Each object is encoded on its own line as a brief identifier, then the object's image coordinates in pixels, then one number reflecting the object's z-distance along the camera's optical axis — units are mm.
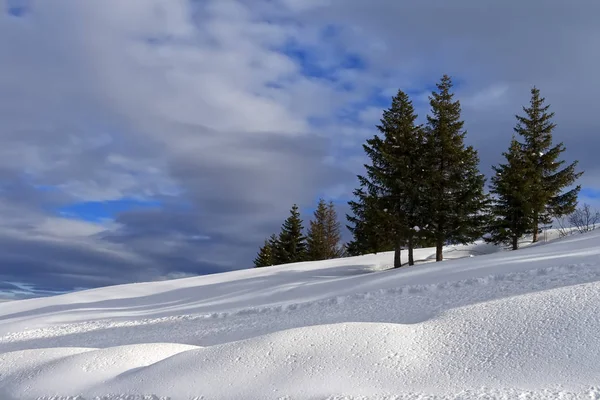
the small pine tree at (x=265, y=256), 48006
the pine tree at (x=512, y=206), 27734
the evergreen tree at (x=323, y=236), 43438
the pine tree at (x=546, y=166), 31031
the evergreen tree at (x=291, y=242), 44281
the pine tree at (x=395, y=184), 23688
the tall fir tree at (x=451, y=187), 23719
